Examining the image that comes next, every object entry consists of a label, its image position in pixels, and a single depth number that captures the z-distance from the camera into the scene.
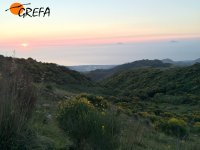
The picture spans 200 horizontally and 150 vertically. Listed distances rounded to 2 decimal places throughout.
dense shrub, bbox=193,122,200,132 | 7.91
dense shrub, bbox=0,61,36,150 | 2.59
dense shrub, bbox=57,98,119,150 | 2.89
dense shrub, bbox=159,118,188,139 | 6.73
